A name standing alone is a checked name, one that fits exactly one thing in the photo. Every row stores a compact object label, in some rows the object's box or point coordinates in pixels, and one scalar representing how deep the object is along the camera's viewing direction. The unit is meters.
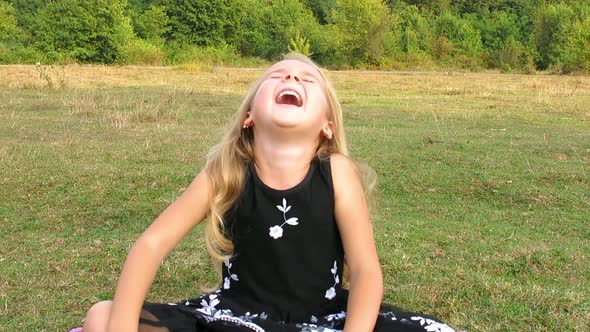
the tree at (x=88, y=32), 38.03
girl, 2.44
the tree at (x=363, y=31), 45.62
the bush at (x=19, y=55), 37.16
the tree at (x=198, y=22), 52.53
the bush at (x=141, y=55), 38.96
